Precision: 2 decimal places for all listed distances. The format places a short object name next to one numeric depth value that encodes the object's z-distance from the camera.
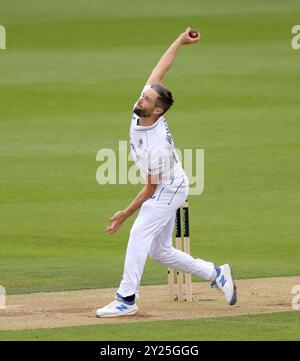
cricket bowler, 10.54
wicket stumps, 11.45
